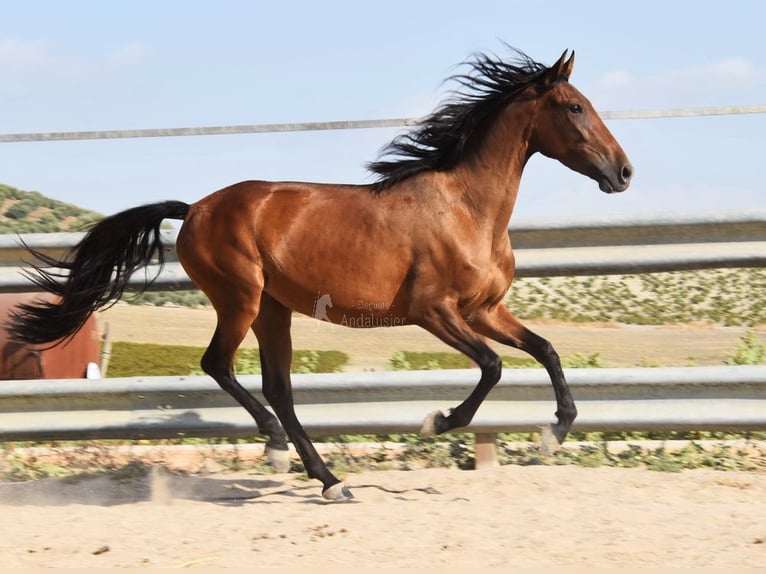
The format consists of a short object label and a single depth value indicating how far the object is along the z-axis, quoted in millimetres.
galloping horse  10586
